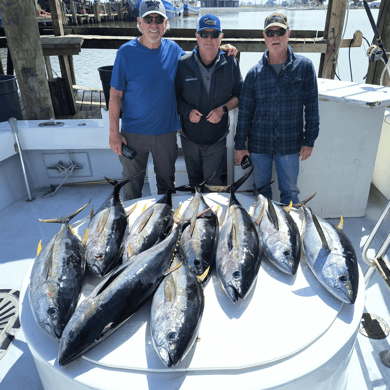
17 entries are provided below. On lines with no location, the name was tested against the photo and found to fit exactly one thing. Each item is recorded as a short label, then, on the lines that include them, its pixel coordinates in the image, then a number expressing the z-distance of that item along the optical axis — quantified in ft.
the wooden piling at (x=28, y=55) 11.69
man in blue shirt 8.29
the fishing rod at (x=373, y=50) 9.55
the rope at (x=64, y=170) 12.91
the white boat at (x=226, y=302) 3.95
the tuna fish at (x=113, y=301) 3.95
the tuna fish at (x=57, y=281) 4.32
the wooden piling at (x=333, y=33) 16.19
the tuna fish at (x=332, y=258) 4.78
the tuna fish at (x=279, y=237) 5.34
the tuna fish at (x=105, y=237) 5.32
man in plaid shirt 7.81
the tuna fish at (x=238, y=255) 4.76
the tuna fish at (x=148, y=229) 5.73
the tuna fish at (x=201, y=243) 5.35
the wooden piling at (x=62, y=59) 16.68
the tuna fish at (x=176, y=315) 3.84
